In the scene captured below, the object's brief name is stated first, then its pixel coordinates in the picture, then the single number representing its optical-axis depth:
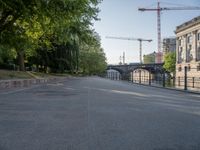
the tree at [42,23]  10.24
